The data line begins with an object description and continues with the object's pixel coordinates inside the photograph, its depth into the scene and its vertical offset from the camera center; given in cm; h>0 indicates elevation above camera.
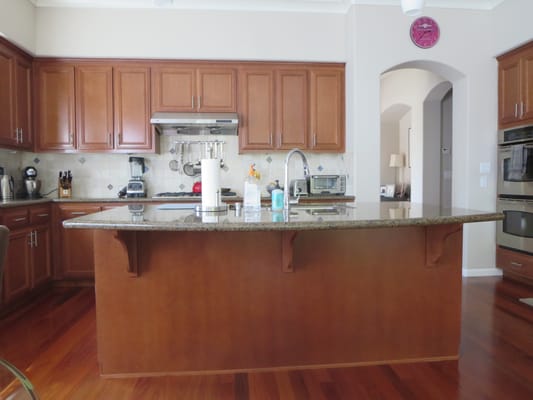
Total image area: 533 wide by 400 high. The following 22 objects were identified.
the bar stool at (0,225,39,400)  78 -45
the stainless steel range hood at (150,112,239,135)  364 +70
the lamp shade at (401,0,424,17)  196 +101
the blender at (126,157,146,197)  381 +10
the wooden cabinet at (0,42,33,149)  323 +87
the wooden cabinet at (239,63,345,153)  388 +89
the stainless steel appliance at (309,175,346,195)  390 +4
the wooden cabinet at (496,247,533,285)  339 -78
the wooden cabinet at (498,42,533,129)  343 +101
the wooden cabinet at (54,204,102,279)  353 -62
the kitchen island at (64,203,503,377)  184 -58
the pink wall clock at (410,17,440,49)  373 +164
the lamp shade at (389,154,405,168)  763 +57
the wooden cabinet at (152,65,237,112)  379 +108
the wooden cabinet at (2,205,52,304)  287 -55
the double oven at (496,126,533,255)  336 -1
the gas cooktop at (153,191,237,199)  376 -6
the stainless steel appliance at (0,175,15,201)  333 +3
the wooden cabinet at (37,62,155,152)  371 +87
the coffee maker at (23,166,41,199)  370 +7
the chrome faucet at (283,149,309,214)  182 -2
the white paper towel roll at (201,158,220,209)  177 +3
